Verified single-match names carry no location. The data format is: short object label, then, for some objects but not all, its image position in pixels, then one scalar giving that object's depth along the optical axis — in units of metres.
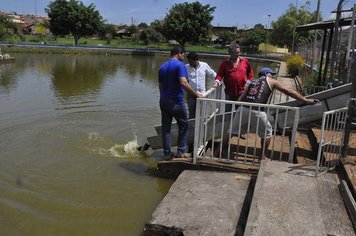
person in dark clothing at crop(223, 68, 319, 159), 5.64
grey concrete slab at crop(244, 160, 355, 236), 3.73
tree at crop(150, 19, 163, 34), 70.56
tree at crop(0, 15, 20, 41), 53.71
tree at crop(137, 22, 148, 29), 97.06
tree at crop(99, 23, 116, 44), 75.66
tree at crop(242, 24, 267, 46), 70.56
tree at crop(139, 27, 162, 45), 70.18
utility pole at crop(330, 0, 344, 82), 9.15
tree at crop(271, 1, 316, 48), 57.34
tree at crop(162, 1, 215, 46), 58.41
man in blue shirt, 5.98
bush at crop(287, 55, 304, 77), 21.42
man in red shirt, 6.68
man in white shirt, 7.21
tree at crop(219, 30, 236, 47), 79.51
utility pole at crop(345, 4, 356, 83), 8.87
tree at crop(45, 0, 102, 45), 56.78
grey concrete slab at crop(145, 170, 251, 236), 4.11
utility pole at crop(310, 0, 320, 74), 16.09
